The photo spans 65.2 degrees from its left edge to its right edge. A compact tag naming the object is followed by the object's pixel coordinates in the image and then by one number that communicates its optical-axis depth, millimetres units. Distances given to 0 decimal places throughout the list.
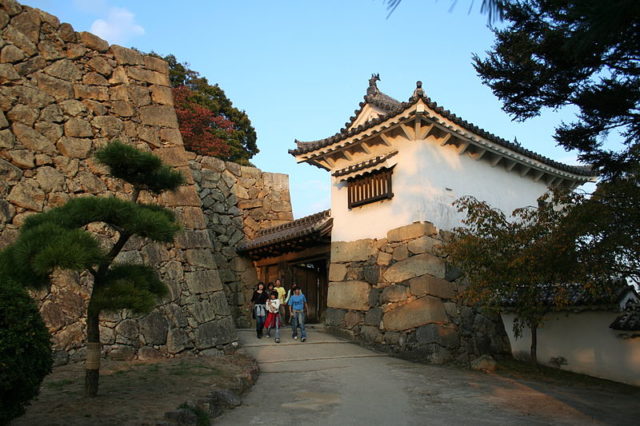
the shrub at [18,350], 3965
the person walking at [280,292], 13230
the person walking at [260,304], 12211
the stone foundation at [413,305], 11016
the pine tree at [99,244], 5246
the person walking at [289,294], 12586
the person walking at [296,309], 12188
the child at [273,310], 12188
